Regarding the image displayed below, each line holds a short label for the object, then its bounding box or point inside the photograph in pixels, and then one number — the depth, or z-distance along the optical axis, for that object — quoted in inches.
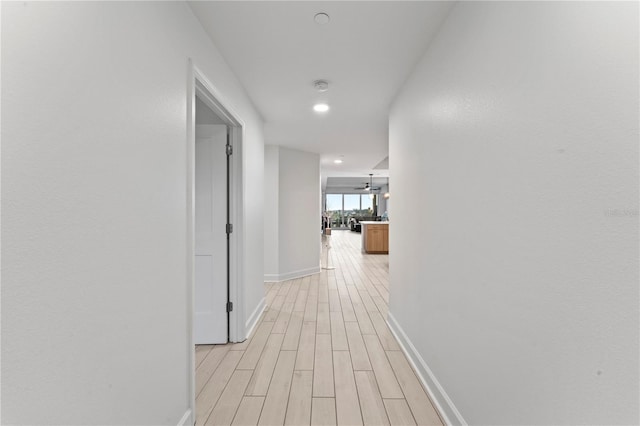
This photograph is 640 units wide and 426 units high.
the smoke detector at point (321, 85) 106.7
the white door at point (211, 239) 111.1
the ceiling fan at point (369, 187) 496.1
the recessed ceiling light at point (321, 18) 69.0
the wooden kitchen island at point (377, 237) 349.4
